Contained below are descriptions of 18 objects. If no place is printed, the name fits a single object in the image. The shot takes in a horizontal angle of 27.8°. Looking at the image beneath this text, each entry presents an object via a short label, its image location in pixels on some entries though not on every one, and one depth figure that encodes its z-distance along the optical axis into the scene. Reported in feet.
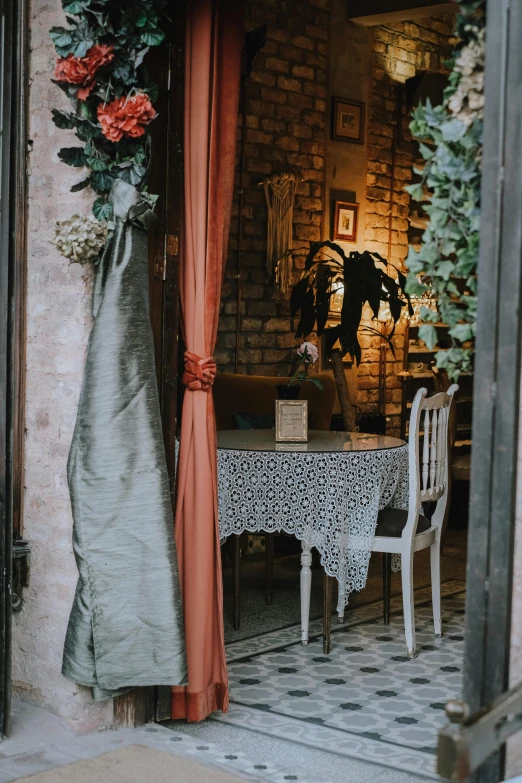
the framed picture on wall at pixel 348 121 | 23.41
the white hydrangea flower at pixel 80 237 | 10.63
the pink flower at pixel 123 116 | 10.61
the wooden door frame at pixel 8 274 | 10.98
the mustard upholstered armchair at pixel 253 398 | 20.08
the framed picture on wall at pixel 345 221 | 23.61
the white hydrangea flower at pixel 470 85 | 7.18
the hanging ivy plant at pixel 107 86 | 10.59
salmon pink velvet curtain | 11.53
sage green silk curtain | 10.86
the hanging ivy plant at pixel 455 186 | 7.22
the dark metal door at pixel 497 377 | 6.81
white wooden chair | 14.64
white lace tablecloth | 14.75
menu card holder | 16.21
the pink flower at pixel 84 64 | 10.53
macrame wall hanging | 21.56
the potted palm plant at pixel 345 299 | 21.01
